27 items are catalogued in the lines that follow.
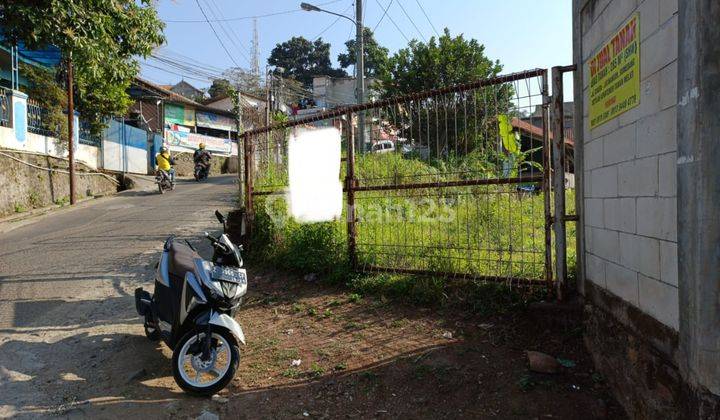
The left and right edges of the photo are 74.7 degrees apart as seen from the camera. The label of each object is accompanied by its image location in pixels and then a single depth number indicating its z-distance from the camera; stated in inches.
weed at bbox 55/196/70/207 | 482.8
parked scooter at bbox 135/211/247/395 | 131.4
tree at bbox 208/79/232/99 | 1842.4
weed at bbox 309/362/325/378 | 137.9
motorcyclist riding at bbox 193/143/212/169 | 717.9
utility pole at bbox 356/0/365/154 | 573.6
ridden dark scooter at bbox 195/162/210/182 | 725.3
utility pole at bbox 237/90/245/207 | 263.6
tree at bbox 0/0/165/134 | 237.6
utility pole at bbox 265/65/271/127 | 346.1
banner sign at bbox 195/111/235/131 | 1200.6
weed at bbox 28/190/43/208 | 442.4
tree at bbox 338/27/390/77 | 789.9
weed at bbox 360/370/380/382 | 131.7
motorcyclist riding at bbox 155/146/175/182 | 564.4
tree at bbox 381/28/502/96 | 741.3
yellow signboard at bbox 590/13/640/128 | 98.8
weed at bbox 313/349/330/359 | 147.0
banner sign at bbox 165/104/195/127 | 1100.5
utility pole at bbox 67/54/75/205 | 480.4
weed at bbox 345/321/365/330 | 161.9
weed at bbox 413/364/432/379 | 129.2
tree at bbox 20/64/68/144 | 505.0
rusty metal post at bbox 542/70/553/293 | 142.0
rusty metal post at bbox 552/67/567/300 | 140.5
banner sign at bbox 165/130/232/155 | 1005.2
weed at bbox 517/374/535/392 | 117.3
